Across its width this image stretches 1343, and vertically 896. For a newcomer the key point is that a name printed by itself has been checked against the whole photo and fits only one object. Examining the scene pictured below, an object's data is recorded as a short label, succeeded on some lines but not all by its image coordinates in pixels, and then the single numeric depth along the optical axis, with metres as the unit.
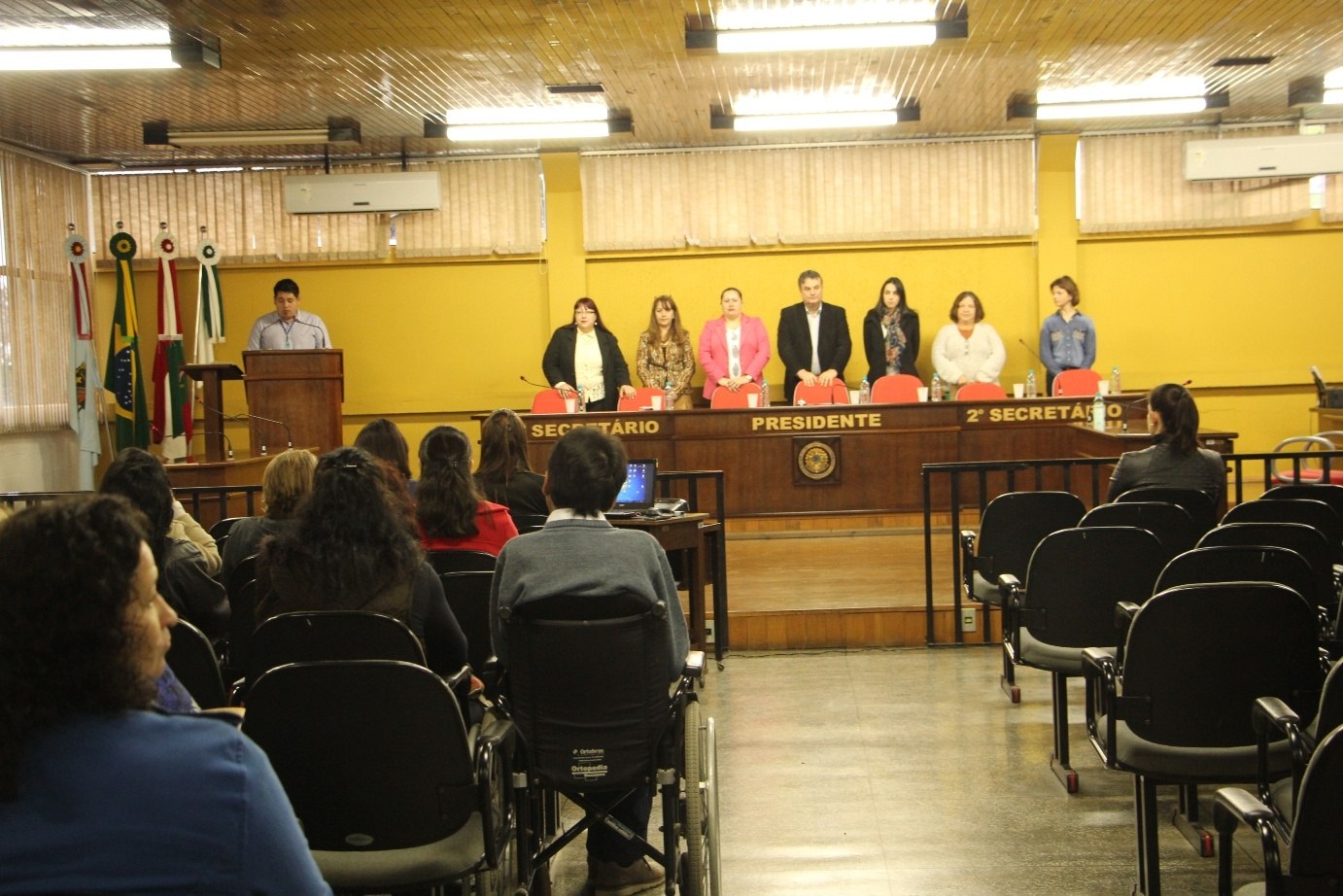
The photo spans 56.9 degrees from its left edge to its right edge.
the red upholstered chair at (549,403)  9.50
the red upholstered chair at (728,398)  9.30
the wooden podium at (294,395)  8.84
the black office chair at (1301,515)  4.39
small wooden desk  5.14
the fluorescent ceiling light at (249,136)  9.42
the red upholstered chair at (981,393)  9.28
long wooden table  8.88
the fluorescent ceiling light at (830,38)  7.20
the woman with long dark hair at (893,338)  10.48
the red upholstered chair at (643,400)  9.32
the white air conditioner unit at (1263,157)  10.02
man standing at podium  10.15
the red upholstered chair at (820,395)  9.37
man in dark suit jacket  10.28
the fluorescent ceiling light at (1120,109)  9.49
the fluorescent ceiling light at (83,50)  7.07
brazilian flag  10.08
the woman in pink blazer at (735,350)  10.08
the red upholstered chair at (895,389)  9.47
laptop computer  5.36
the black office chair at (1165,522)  4.36
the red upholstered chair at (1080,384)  9.52
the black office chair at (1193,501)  4.79
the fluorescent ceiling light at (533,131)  9.59
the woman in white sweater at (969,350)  10.24
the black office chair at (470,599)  3.41
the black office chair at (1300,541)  3.82
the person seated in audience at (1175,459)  4.91
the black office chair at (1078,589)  3.77
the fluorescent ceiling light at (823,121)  9.52
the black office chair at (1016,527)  4.66
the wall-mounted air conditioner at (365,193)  10.37
